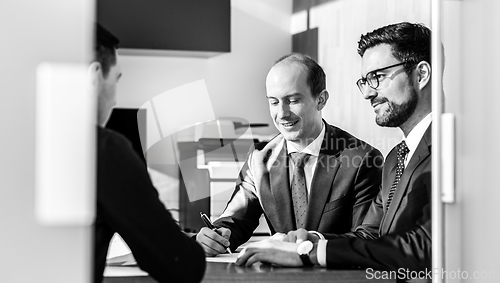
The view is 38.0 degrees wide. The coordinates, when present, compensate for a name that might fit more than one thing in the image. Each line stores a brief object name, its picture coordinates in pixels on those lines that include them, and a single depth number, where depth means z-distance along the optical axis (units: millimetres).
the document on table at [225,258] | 2192
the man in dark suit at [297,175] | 2279
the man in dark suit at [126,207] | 2008
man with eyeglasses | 2393
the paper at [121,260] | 2072
